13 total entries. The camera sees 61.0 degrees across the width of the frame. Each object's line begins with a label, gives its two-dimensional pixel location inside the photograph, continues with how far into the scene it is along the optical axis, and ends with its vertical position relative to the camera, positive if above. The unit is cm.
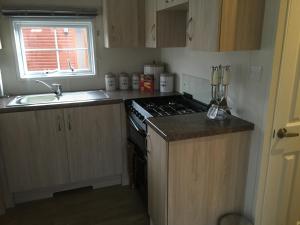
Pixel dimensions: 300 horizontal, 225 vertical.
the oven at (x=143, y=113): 211 -52
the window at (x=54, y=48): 268 +3
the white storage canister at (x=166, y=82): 275 -34
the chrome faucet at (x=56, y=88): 269 -39
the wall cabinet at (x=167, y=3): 190 +37
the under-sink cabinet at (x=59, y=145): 229 -88
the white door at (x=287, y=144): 147 -59
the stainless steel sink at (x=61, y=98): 238 -46
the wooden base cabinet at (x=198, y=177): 161 -82
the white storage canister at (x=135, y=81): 295 -35
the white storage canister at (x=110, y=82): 285 -34
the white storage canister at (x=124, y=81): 291 -34
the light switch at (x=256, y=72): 156 -14
